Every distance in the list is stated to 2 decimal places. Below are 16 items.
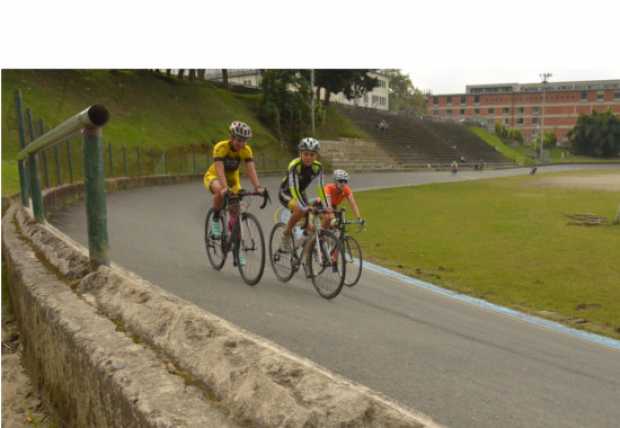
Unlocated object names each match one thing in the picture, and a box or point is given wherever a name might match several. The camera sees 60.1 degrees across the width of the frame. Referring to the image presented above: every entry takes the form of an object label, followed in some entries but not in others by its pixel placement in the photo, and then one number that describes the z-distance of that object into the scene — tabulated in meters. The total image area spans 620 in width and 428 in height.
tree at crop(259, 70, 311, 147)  43.06
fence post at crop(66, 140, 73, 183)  13.21
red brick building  107.38
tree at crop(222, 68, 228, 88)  52.62
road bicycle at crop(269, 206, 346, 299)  6.29
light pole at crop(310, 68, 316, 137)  41.99
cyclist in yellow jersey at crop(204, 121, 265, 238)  6.39
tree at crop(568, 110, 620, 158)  85.25
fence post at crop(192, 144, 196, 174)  28.73
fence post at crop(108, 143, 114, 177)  21.89
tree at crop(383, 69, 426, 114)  121.69
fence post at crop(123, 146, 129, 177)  23.00
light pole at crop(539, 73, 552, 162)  96.12
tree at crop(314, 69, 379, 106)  53.41
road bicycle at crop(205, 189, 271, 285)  6.56
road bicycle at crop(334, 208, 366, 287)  6.53
